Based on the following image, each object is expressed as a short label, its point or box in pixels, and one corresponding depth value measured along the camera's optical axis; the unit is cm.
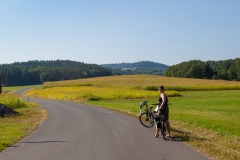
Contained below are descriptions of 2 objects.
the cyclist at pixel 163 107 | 1286
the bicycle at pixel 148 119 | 1623
